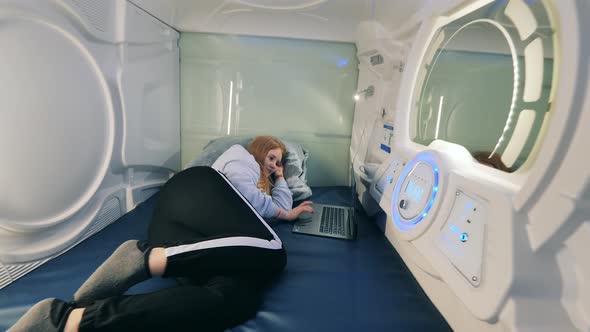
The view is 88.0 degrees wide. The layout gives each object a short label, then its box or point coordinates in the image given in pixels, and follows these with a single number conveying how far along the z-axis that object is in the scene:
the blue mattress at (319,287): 0.90
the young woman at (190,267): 0.75
